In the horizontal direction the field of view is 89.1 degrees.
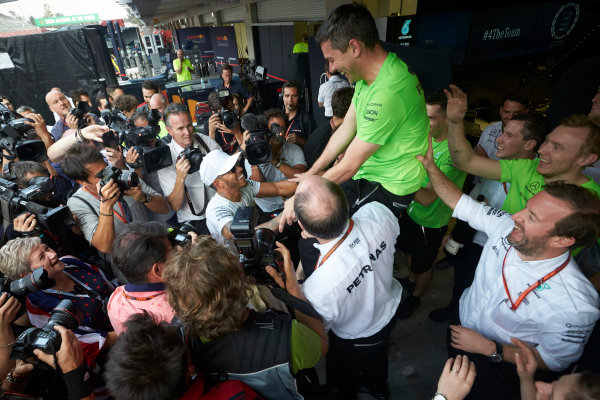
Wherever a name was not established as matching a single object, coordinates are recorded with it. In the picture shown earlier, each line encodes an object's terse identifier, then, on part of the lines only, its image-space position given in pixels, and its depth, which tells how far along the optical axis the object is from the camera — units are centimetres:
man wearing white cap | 218
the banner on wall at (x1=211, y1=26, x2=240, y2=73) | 1320
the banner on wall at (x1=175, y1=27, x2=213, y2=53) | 1484
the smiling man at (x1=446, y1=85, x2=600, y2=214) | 186
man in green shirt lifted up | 173
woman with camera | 173
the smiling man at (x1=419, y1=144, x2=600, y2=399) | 139
